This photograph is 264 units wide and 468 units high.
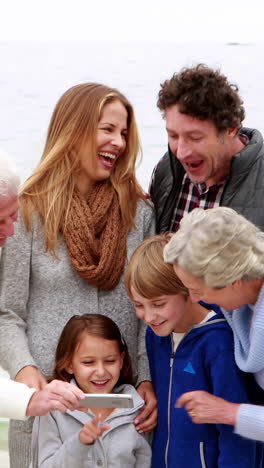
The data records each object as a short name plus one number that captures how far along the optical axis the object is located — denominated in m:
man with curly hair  4.76
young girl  4.36
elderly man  4.16
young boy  4.13
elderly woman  3.81
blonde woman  4.76
